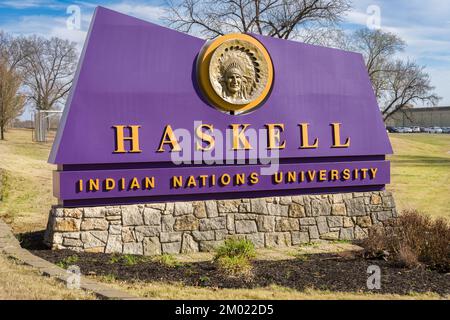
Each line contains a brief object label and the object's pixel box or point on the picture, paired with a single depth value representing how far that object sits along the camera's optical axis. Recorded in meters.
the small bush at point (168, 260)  7.93
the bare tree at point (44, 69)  53.84
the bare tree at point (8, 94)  30.80
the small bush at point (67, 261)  7.34
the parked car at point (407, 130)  78.15
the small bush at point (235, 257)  7.11
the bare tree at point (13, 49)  52.34
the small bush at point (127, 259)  8.00
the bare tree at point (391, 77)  40.44
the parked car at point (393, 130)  76.54
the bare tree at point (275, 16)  29.41
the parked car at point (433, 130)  82.00
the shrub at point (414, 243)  8.09
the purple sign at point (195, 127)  8.91
